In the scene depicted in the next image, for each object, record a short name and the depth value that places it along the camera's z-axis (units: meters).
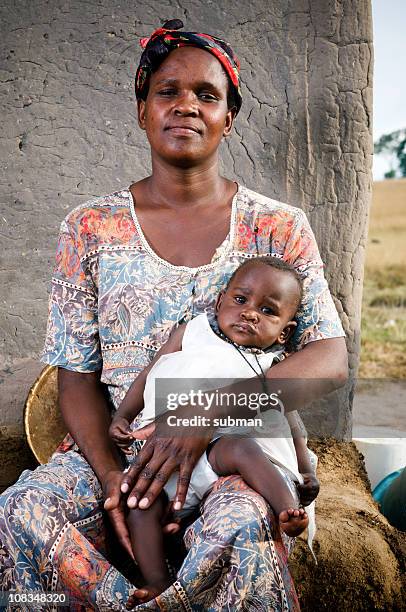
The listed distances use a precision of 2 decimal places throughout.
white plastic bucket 4.04
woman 1.98
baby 1.94
